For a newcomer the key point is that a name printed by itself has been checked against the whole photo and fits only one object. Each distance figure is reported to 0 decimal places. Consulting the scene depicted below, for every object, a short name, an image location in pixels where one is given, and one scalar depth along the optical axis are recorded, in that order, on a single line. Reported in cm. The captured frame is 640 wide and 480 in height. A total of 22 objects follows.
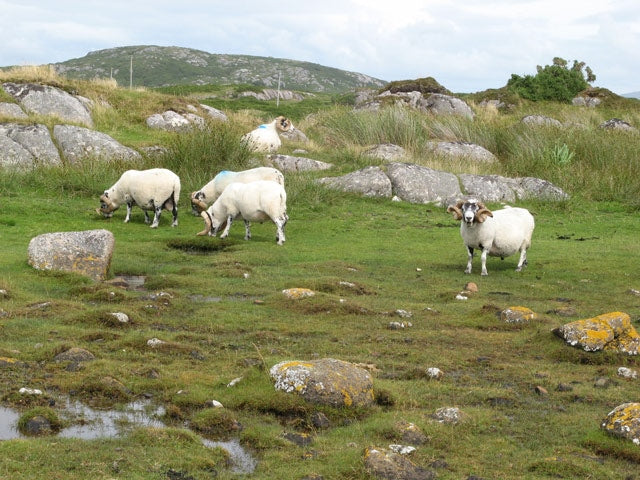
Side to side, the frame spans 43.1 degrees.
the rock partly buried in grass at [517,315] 1243
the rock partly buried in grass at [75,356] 948
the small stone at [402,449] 699
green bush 5919
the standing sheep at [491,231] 1708
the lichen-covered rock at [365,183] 2852
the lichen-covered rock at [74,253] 1492
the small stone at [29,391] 820
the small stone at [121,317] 1149
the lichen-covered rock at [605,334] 1054
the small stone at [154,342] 1031
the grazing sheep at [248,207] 2045
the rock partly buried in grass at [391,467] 649
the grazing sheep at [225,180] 2381
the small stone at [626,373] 969
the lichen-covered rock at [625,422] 726
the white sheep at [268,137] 3425
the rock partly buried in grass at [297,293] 1359
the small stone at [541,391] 900
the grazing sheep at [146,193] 2208
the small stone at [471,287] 1538
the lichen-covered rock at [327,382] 816
